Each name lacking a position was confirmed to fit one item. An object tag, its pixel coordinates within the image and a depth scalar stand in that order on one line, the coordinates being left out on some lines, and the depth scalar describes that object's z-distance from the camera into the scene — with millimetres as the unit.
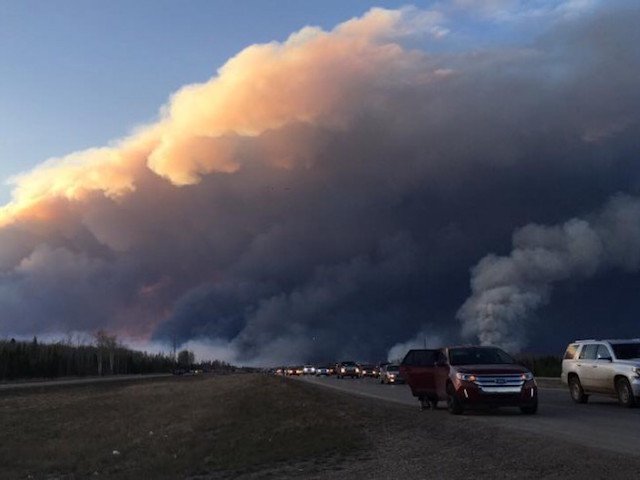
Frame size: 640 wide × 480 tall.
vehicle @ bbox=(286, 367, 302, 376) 128375
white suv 23406
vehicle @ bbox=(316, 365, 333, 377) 104138
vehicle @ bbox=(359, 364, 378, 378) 81625
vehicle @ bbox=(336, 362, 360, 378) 82062
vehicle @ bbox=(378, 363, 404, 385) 57062
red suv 20641
